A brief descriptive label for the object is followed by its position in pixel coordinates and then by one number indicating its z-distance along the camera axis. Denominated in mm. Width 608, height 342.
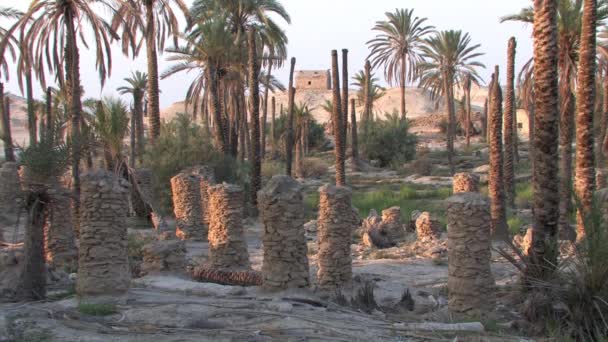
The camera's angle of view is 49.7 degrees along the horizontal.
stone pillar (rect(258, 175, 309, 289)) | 11156
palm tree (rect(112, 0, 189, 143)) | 24391
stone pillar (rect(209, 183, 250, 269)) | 13930
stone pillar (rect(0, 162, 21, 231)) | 9763
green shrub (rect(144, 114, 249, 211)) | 24189
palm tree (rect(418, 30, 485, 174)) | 40781
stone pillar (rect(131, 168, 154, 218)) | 20750
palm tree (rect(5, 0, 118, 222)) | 17609
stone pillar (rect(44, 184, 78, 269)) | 14211
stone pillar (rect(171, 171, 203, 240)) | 19297
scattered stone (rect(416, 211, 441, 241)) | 18781
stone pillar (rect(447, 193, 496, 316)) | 10273
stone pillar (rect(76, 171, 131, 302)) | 10555
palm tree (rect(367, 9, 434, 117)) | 43781
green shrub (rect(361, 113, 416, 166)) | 44250
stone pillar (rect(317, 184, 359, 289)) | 12391
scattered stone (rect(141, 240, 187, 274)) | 13234
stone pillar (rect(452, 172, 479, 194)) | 16953
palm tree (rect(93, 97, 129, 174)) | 20312
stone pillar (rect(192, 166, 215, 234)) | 18391
